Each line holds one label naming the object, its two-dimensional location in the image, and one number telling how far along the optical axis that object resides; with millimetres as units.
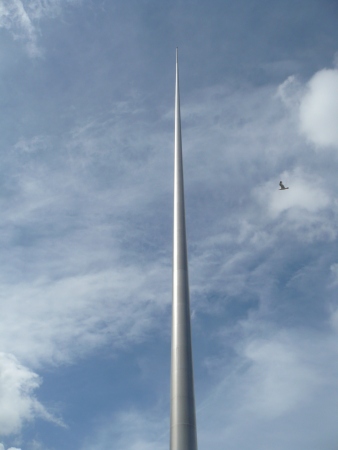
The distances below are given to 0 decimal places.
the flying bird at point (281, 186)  46688
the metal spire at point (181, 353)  21203
